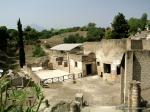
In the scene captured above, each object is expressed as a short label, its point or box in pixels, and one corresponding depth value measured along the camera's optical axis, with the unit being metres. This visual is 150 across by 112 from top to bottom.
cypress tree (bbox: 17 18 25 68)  24.86
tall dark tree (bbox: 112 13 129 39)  29.85
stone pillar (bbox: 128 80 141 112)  7.36
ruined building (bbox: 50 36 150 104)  9.36
